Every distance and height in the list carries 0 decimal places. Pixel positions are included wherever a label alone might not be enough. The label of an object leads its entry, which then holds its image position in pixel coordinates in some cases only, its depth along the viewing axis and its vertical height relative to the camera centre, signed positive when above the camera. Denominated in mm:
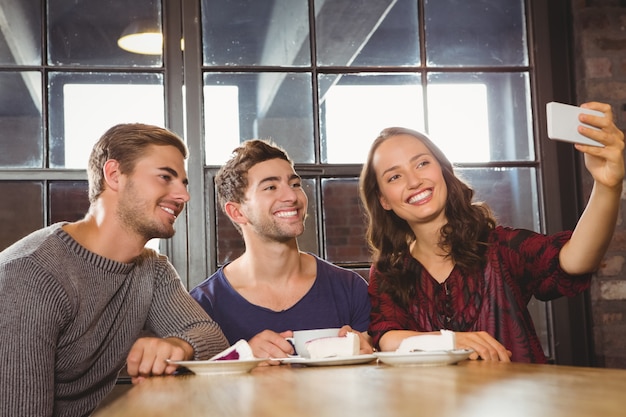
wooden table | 826 -161
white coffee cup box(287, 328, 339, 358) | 1769 -143
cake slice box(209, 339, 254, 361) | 1691 -167
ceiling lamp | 3211 +937
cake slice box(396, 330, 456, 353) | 1572 -152
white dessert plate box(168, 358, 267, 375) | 1623 -185
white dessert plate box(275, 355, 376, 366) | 1634 -184
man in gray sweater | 1852 -42
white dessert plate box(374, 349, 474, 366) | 1511 -171
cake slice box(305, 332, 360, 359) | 1699 -161
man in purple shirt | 2602 -5
